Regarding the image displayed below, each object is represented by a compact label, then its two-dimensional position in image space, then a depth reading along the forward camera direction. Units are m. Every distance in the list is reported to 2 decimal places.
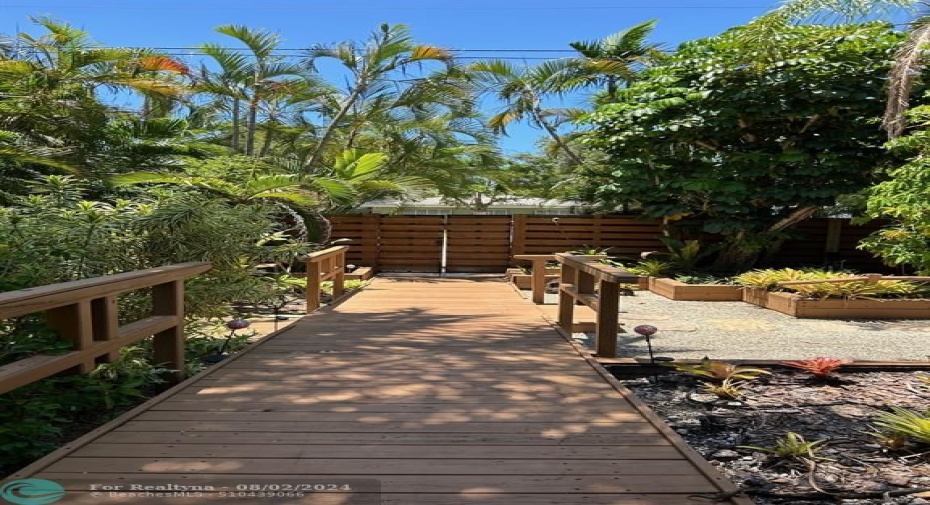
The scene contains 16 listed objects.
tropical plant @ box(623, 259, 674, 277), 10.05
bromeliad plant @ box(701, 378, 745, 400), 3.45
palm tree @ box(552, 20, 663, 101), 11.44
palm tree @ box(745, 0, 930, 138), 7.07
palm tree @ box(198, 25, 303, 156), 9.53
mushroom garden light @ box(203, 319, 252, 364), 4.00
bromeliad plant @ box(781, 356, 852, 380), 3.78
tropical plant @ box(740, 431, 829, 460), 2.47
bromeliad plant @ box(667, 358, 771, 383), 3.68
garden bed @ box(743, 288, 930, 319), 6.91
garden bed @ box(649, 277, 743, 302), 8.43
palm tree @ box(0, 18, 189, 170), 6.95
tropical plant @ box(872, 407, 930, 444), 2.55
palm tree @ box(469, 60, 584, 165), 11.71
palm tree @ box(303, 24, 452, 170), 10.12
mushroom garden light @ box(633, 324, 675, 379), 3.99
